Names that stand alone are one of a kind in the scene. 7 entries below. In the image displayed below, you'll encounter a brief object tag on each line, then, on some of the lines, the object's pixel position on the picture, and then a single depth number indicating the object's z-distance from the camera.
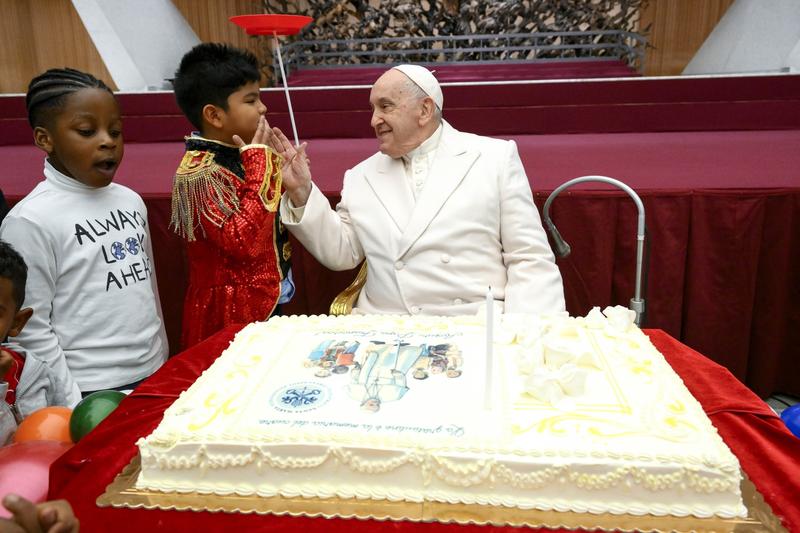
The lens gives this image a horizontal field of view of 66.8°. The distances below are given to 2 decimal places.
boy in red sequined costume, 1.74
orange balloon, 1.28
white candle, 1.01
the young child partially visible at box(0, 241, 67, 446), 1.31
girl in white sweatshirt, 1.57
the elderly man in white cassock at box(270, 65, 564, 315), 1.85
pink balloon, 1.09
